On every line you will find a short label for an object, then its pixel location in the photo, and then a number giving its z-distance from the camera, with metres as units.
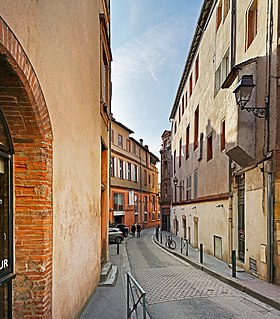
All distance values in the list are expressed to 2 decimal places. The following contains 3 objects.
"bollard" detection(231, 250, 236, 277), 10.99
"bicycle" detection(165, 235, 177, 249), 22.27
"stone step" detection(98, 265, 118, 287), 9.50
